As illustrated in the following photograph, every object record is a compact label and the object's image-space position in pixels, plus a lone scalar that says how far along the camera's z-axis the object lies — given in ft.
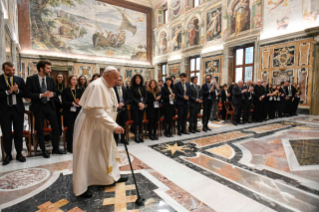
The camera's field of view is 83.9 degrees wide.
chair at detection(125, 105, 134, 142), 16.21
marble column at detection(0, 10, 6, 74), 17.71
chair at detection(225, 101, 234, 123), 25.67
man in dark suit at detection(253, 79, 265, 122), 26.18
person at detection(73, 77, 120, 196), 6.97
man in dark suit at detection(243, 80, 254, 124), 24.89
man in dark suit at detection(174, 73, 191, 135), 18.53
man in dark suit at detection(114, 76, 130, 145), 14.78
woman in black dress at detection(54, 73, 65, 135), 15.36
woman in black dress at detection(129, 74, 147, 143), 15.84
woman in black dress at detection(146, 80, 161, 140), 17.28
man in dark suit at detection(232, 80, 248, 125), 23.95
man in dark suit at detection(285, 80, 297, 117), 29.86
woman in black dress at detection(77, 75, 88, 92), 14.92
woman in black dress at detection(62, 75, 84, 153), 13.62
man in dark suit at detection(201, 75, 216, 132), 20.31
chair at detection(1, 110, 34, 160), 12.27
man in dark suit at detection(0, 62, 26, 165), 11.08
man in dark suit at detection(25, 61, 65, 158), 11.87
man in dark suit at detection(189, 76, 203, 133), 19.39
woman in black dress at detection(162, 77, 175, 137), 18.02
